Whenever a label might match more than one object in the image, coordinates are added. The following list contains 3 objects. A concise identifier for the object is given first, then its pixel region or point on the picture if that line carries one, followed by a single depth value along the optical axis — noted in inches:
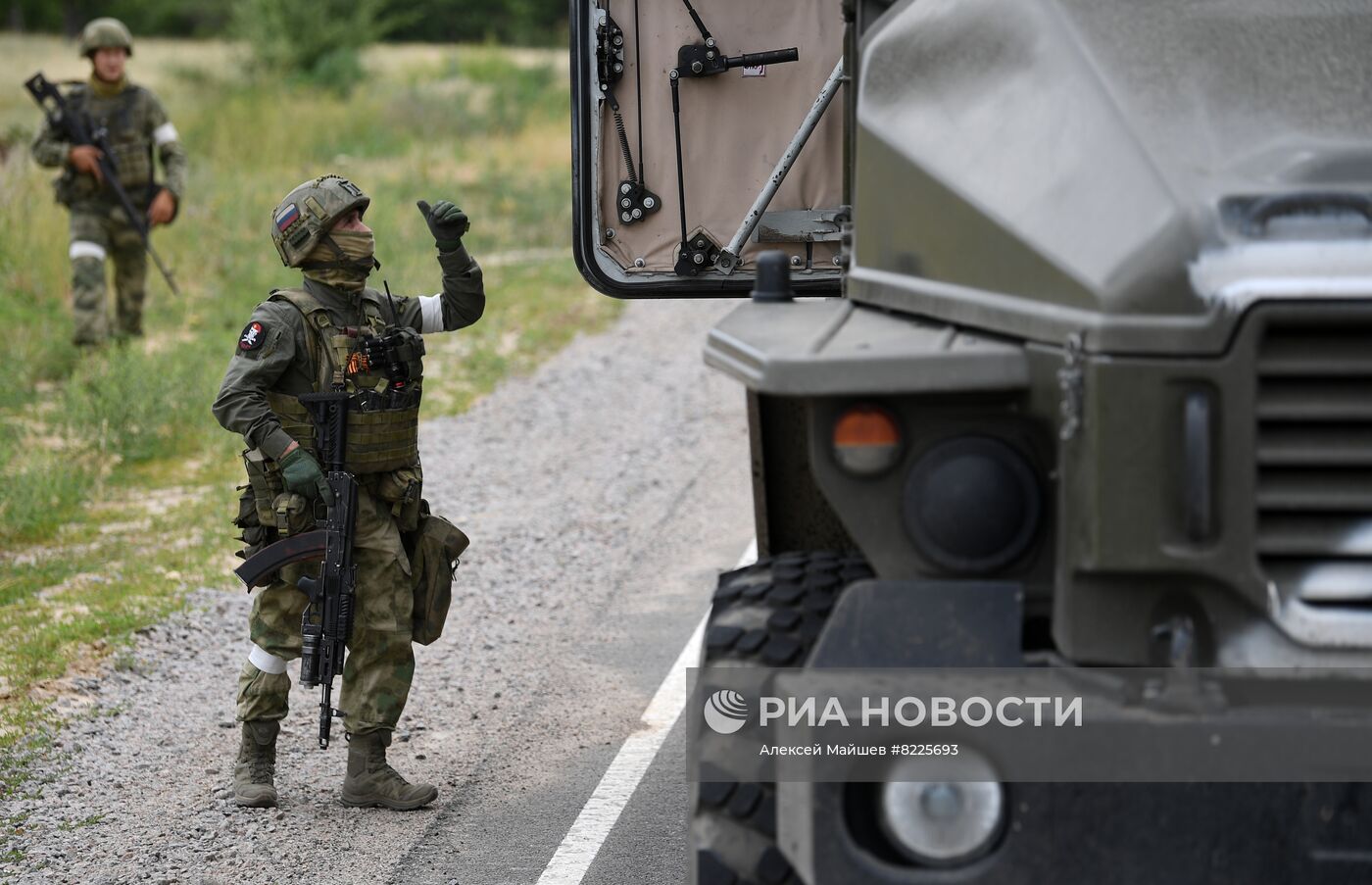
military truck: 205.6
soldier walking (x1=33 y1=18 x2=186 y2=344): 870.4
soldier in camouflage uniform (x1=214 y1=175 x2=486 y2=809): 378.6
